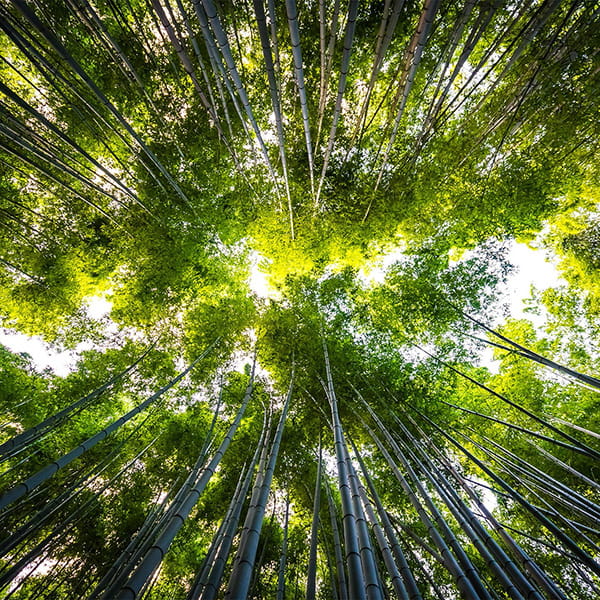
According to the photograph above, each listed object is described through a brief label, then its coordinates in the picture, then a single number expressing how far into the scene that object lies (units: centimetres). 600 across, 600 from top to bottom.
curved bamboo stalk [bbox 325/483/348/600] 249
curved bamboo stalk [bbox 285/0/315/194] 148
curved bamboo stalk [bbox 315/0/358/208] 150
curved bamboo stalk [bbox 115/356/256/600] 109
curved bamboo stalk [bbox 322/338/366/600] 129
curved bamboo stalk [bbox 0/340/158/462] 167
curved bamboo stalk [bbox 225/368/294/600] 124
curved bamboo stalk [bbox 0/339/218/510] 145
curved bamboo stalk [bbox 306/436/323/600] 218
